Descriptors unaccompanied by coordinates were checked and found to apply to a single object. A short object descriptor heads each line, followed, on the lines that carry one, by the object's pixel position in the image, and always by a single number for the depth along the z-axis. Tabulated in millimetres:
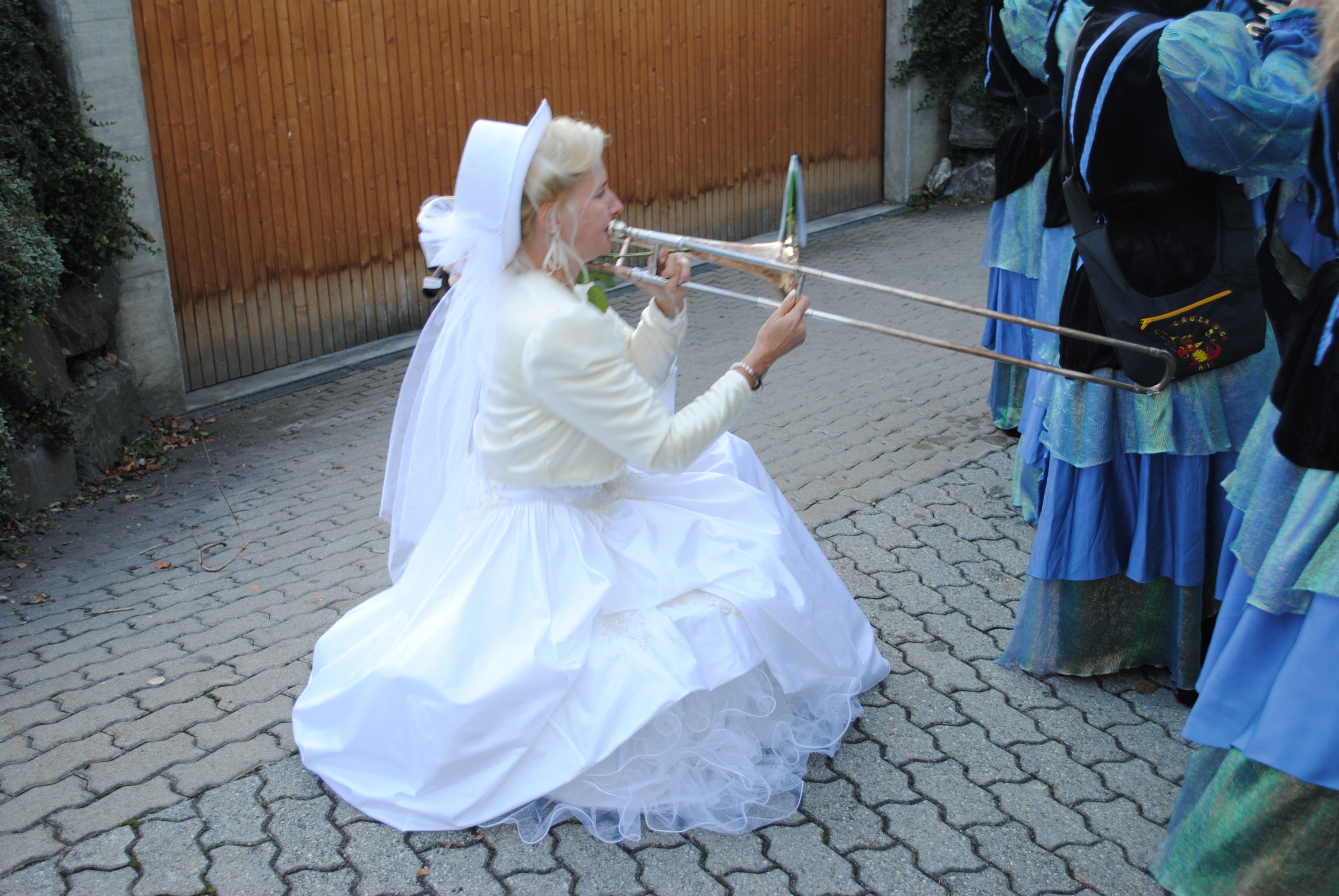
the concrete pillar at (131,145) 5191
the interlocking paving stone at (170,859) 2553
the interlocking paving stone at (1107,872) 2453
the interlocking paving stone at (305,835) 2615
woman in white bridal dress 2545
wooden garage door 5914
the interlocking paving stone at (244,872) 2537
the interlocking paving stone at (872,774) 2787
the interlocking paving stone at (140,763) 2957
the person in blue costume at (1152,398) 2576
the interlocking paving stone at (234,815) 2705
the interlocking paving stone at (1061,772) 2777
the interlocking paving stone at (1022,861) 2473
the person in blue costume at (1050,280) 3350
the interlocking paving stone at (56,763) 2958
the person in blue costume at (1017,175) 4562
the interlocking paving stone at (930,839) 2547
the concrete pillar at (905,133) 9844
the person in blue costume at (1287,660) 2023
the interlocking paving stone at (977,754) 2857
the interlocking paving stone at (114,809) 2766
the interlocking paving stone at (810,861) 2492
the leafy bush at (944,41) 9664
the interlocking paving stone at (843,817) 2631
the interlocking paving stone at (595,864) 2508
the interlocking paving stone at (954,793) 2705
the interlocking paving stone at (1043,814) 2623
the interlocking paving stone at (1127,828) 2559
